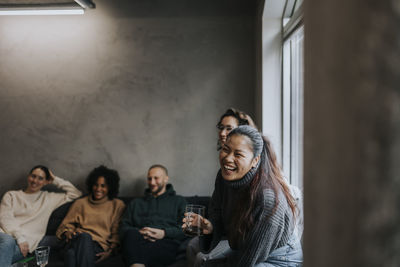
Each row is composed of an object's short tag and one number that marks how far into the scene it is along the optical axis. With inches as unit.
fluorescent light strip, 131.9
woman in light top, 126.6
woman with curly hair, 117.6
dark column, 16.8
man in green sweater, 115.6
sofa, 118.3
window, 114.3
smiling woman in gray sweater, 62.3
